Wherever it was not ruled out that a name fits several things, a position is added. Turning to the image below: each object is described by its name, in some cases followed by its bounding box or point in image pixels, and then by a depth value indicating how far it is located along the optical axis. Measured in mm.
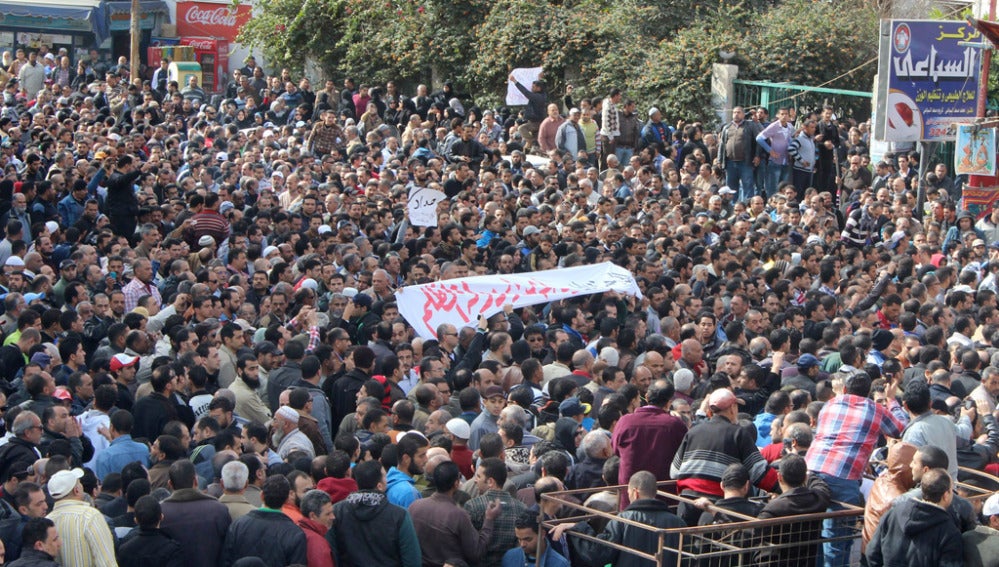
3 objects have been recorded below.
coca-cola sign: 39562
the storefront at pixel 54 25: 37281
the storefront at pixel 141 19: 39094
